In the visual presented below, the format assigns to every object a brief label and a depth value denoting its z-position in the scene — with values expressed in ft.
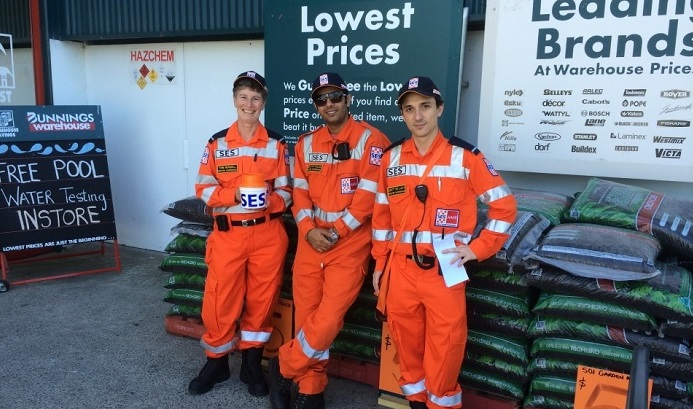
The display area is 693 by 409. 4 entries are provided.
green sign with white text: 13.82
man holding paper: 9.13
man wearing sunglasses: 10.41
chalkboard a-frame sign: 17.75
